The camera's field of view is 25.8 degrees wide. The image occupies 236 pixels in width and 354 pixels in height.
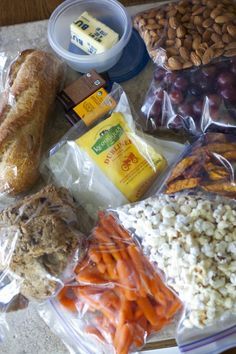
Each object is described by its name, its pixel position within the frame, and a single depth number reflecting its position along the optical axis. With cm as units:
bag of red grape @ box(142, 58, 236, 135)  94
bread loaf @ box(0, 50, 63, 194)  95
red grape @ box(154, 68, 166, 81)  99
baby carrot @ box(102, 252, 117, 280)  84
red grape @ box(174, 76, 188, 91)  96
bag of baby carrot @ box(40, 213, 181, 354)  82
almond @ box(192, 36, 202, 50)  96
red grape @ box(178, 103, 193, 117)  96
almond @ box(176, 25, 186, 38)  97
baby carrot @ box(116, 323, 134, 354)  81
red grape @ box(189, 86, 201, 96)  95
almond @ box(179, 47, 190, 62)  96
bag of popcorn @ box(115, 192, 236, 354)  77
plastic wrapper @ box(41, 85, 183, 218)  94
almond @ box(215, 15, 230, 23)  96
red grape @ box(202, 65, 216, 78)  95
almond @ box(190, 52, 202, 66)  95
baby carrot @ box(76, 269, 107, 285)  84
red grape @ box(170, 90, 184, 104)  96
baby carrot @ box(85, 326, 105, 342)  85
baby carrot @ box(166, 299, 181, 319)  81
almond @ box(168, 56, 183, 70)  96
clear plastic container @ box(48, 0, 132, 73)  103
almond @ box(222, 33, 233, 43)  95
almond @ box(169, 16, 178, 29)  98
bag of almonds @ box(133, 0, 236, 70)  95
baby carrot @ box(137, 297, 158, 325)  81
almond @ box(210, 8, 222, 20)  97
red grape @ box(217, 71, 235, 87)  94
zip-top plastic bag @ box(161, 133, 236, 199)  86
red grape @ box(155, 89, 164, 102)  98
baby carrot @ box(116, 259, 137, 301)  82
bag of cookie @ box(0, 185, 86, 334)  83
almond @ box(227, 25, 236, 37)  95
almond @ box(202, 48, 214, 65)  95
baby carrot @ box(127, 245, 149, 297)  82
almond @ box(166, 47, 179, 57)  97
